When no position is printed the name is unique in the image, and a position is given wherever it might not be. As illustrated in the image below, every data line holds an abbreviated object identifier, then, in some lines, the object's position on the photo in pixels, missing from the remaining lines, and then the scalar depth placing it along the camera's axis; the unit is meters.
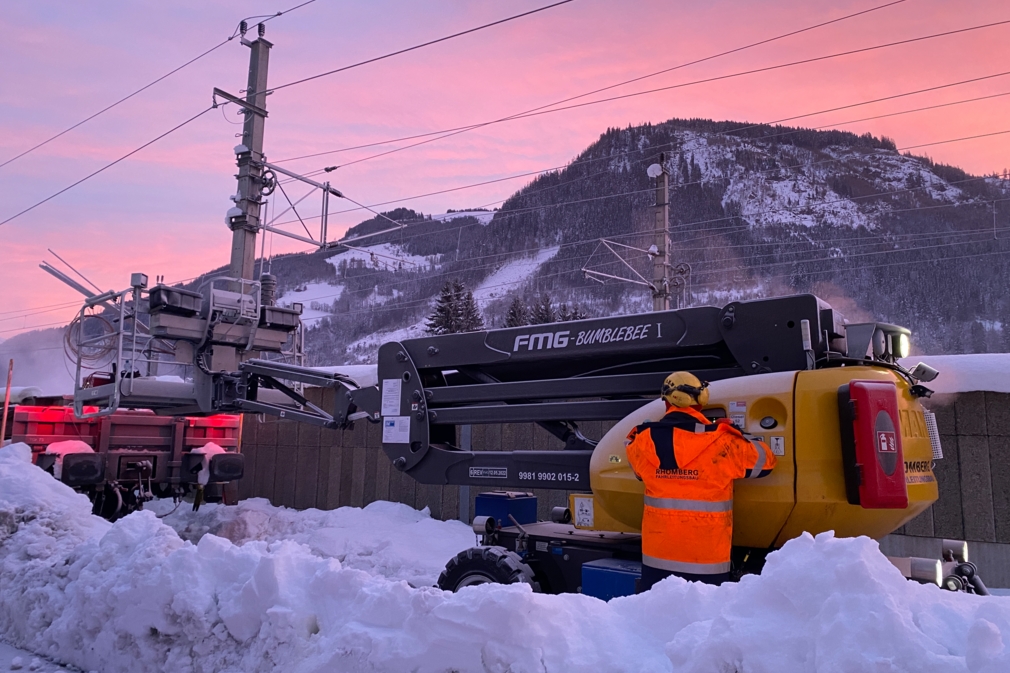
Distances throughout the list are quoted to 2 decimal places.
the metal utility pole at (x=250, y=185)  17.59
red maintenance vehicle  10.84
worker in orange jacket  4.04
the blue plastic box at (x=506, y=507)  6.31
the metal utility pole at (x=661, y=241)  22.80
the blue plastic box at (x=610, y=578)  4.70
